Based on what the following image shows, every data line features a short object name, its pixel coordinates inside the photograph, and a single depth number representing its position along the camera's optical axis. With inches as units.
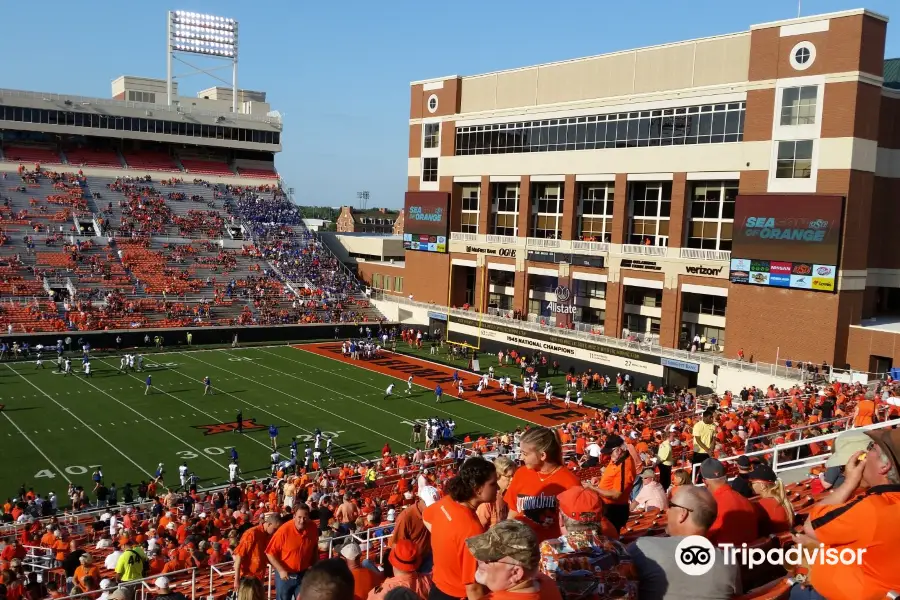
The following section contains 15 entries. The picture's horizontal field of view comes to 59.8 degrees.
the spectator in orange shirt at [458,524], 208.7
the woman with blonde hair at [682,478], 319.3
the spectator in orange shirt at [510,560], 147.1
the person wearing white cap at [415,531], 245.9
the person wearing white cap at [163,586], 353.7
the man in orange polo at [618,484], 279.6
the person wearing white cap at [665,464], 407.5
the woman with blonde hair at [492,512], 232.7
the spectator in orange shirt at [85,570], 460.4
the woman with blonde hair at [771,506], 244.2
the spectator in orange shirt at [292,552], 299.9
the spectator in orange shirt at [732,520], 215.9
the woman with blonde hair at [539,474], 234.4
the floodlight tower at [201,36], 2674.7
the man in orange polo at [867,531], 162.9
